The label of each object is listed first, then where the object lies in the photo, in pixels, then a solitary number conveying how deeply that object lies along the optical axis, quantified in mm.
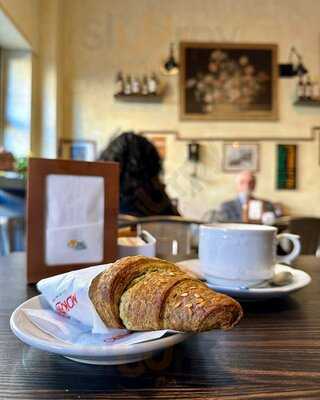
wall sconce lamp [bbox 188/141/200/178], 4074
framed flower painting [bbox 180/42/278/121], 4082
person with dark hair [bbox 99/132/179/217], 2137
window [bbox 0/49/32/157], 3596
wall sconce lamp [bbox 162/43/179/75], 3898
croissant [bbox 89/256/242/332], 390
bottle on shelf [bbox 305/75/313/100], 4023
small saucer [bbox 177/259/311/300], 647
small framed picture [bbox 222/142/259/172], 4156
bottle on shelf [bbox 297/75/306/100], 4020
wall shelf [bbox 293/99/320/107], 4039
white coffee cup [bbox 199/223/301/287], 651
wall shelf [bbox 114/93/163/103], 3998
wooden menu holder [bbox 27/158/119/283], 753
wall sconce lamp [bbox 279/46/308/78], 4039
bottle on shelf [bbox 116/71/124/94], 4012
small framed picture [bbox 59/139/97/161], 4074
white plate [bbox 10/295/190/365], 387
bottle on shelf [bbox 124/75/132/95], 3998
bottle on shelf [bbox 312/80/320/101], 4023
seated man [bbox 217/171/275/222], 3611
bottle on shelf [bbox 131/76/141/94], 3986
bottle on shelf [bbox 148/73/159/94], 3975
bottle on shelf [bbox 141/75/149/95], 3990
